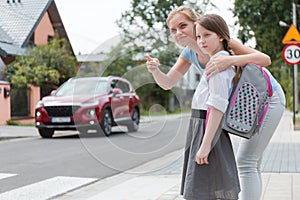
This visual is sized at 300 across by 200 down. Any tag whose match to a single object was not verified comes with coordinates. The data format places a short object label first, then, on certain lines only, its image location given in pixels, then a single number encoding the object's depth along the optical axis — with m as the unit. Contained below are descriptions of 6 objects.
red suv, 7.75
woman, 4.46
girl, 4.19
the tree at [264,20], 31.80
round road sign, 19.22
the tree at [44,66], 28.59
